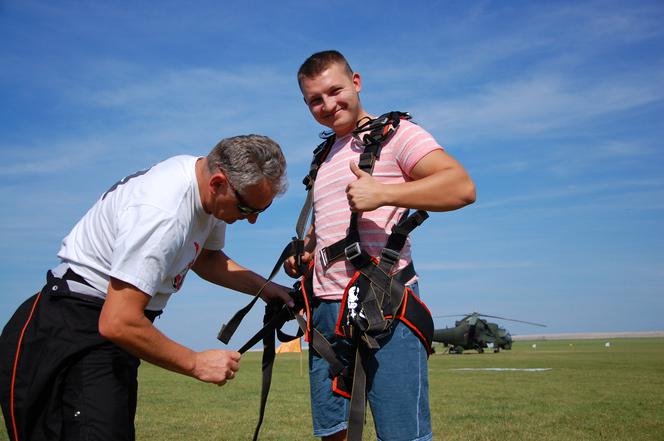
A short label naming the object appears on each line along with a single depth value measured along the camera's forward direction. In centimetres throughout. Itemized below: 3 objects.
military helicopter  5403
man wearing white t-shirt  309
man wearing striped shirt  340
